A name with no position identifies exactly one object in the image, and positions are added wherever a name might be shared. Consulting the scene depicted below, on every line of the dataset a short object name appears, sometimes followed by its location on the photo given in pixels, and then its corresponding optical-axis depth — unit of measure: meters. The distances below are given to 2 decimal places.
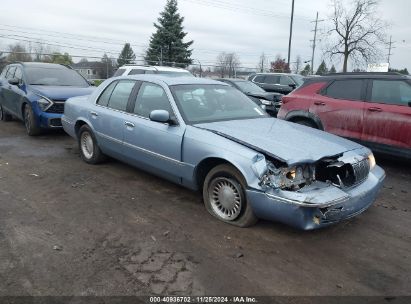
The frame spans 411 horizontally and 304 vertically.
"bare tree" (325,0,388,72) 32.84
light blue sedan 3.89
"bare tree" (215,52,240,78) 33.47
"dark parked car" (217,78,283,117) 12.09
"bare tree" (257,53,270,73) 53.11
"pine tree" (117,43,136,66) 47.61
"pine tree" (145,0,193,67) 38.00
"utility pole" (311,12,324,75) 48.81
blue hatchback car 8.52
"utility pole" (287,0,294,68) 32.28
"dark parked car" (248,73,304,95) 16.73
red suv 6.69
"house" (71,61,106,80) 28.86
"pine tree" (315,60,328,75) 58.51
